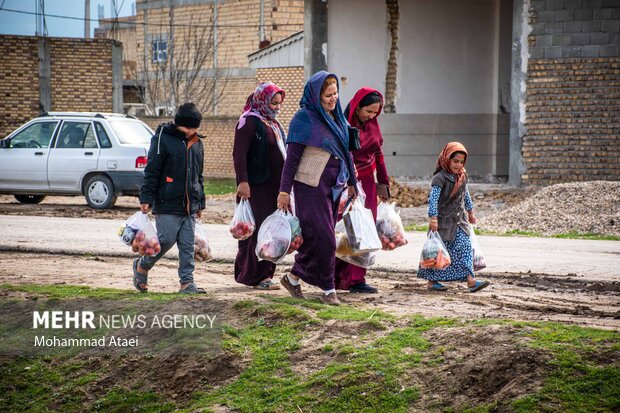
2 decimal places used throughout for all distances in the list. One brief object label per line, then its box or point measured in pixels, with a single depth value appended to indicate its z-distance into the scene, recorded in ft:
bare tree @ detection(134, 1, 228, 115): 127.34
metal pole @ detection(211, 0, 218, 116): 134.62
